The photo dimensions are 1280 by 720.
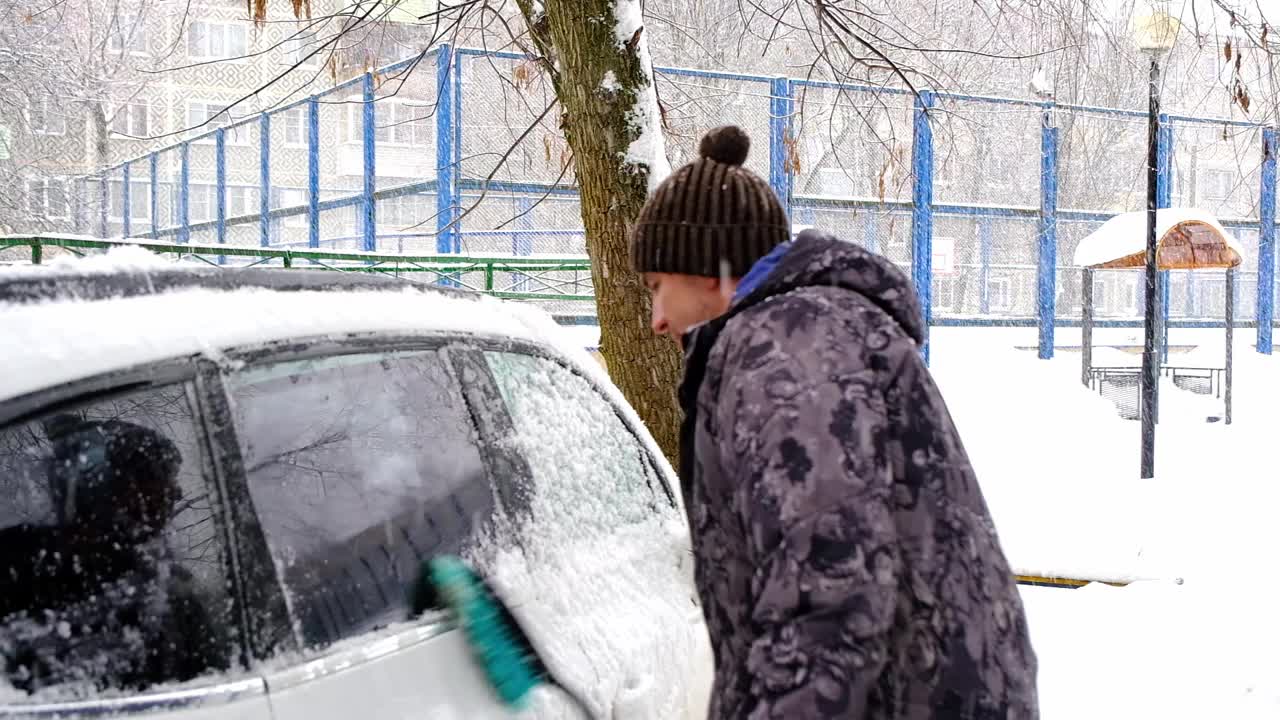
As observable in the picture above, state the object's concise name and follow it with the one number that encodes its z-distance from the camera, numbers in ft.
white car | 4.89
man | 5.14
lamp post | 31.09
